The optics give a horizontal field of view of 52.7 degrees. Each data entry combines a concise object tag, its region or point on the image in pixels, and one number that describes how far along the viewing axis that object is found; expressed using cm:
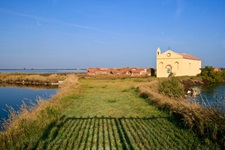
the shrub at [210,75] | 4600
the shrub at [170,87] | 1695
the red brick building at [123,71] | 5681
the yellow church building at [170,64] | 4384
